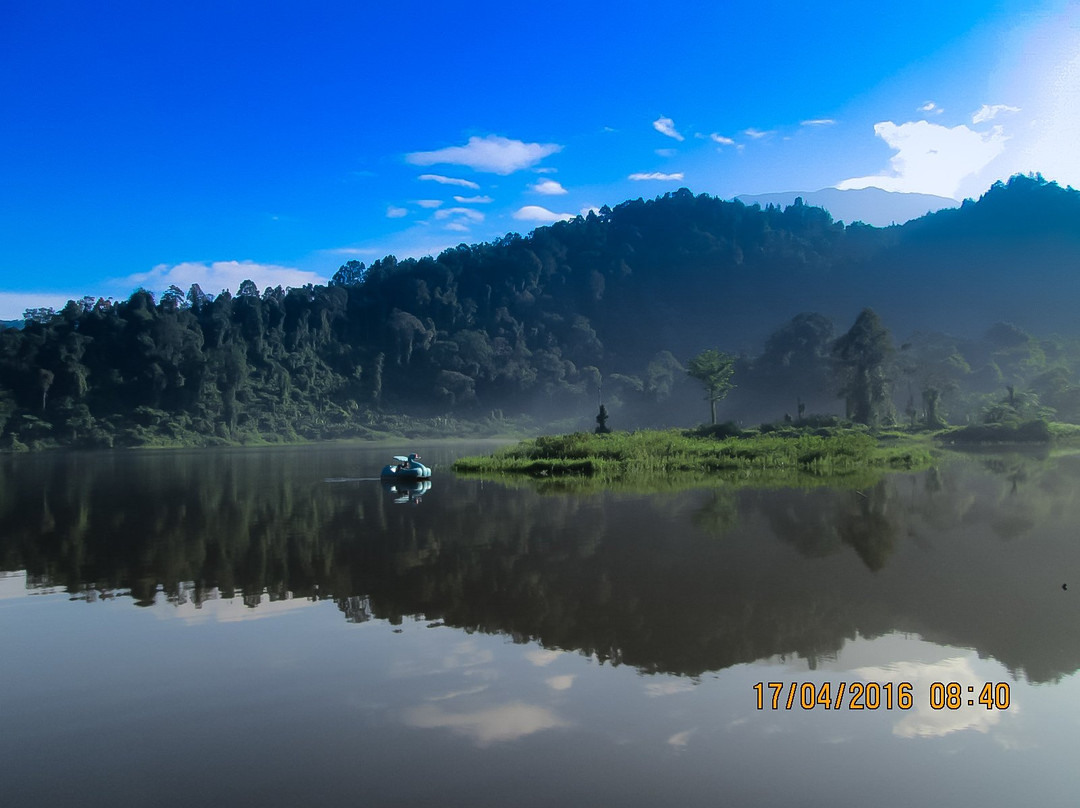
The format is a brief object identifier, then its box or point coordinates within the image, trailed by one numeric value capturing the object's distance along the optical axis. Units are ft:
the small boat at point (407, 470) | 103.40
